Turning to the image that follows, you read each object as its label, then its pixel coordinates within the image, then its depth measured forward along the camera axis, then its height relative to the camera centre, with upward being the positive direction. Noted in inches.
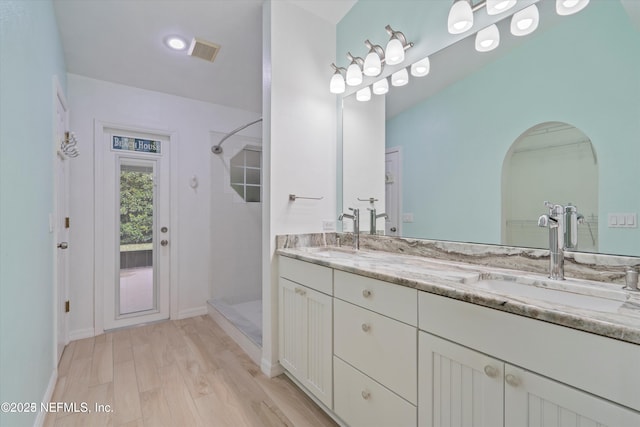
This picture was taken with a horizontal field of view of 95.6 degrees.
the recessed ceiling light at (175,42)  93.4 +55.8
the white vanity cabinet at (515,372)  26.5 -17.4
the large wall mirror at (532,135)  41.8 +13.9
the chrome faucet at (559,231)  44.2 -2.9
